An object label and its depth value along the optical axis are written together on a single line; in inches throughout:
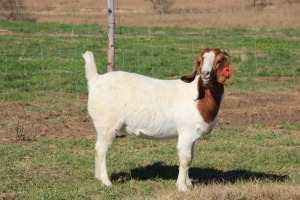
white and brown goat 298.4
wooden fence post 432.1
